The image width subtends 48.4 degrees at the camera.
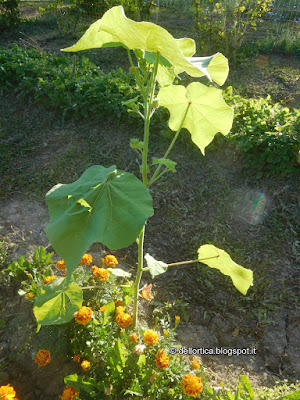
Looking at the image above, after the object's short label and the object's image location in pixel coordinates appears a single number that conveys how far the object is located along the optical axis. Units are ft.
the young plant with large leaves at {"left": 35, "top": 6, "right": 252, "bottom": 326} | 3.10
